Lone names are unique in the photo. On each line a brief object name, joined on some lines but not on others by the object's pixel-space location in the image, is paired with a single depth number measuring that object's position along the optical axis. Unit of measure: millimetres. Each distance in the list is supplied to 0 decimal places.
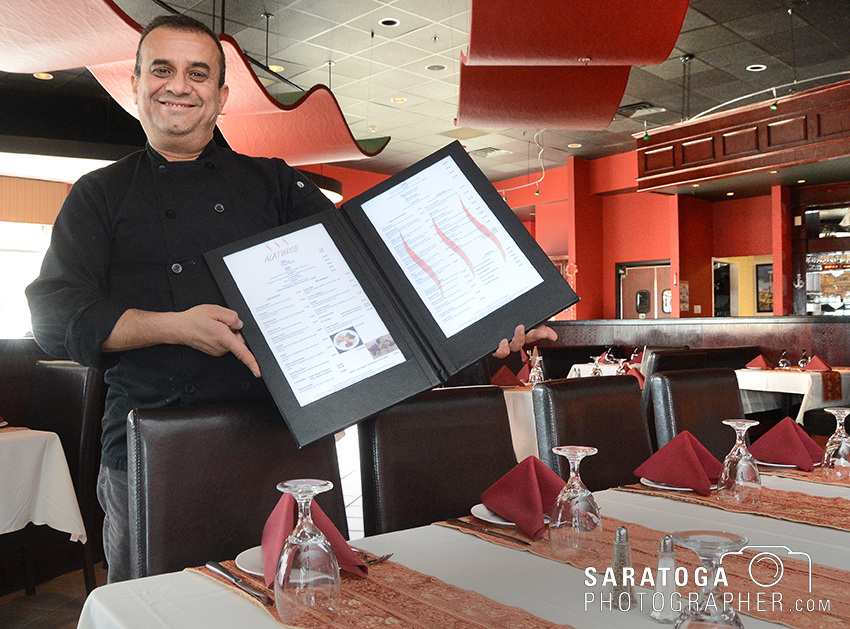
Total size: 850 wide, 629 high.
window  10547
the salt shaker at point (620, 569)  908
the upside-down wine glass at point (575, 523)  1104
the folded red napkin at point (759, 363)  5965
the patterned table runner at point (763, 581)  883
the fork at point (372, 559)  1089
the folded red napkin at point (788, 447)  1833
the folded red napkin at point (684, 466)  1558
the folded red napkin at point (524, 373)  4887
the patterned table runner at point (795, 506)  1354
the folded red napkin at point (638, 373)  4402
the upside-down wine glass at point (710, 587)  646
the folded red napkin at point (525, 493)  1242
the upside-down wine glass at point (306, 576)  835
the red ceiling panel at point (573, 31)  3537
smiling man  1302
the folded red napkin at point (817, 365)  5645
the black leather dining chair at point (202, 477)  1249
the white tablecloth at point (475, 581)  876
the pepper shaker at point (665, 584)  833
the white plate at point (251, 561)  1017
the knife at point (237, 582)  916
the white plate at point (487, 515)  1281
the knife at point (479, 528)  1196
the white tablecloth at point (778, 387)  5266
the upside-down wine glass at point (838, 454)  1696
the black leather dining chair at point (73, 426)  2799
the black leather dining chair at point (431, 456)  1585
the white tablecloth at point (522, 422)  3846
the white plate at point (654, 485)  1588
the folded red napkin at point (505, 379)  4395
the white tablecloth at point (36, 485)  2650
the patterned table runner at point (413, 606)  847
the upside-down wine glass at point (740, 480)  1414
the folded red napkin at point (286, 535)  961
